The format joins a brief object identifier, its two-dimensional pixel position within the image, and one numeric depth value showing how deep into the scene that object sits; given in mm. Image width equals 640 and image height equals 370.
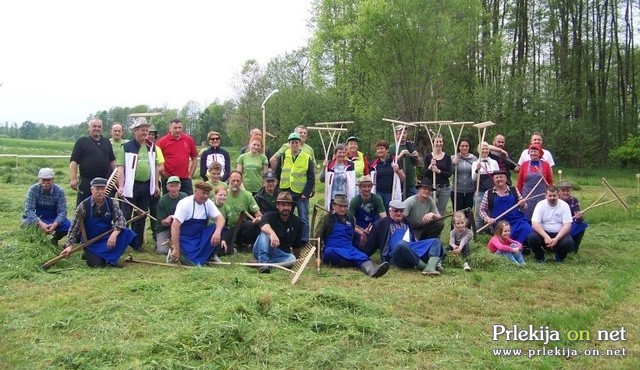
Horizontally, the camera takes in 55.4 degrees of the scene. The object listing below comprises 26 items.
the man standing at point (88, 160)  7883
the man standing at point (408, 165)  8980
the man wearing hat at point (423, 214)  7871
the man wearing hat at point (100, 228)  7039
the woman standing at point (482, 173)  8875
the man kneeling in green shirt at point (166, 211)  7953
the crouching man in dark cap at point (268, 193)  8055
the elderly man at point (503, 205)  8234
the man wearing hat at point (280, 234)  7188
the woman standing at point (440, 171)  8930
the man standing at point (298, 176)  8117
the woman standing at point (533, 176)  8688
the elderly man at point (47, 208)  7520
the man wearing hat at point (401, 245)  7152
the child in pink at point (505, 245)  7613
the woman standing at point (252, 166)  8469
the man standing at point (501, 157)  9039
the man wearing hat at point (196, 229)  7156
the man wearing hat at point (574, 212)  8062
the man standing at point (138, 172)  7973
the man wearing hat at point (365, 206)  7969
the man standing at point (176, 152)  8477
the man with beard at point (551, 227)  7734
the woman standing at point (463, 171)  9078
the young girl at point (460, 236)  7609
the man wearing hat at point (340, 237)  7242
